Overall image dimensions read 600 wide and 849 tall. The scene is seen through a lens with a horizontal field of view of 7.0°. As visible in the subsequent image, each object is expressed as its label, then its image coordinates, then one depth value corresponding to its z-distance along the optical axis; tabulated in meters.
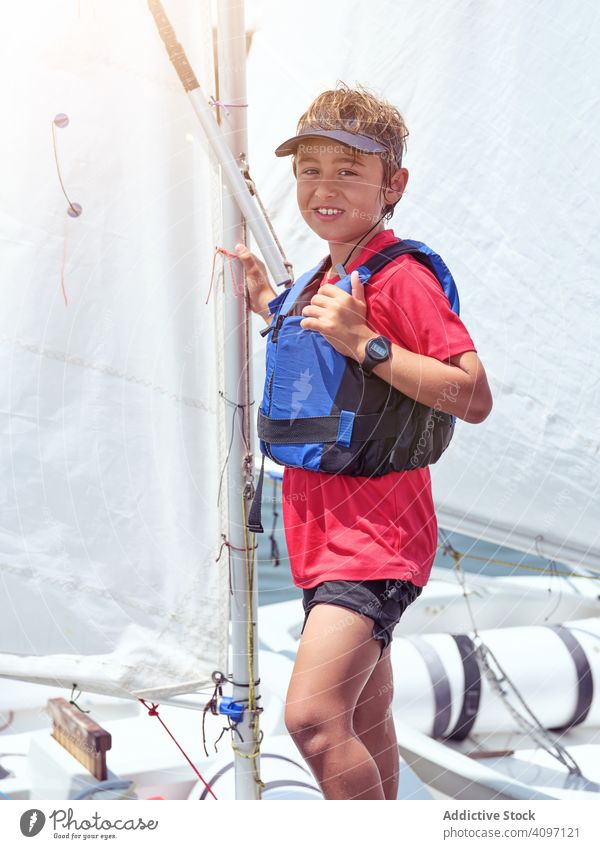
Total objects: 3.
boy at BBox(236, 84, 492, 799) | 6.36
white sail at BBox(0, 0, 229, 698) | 6.64
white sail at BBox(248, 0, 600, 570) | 6.83
